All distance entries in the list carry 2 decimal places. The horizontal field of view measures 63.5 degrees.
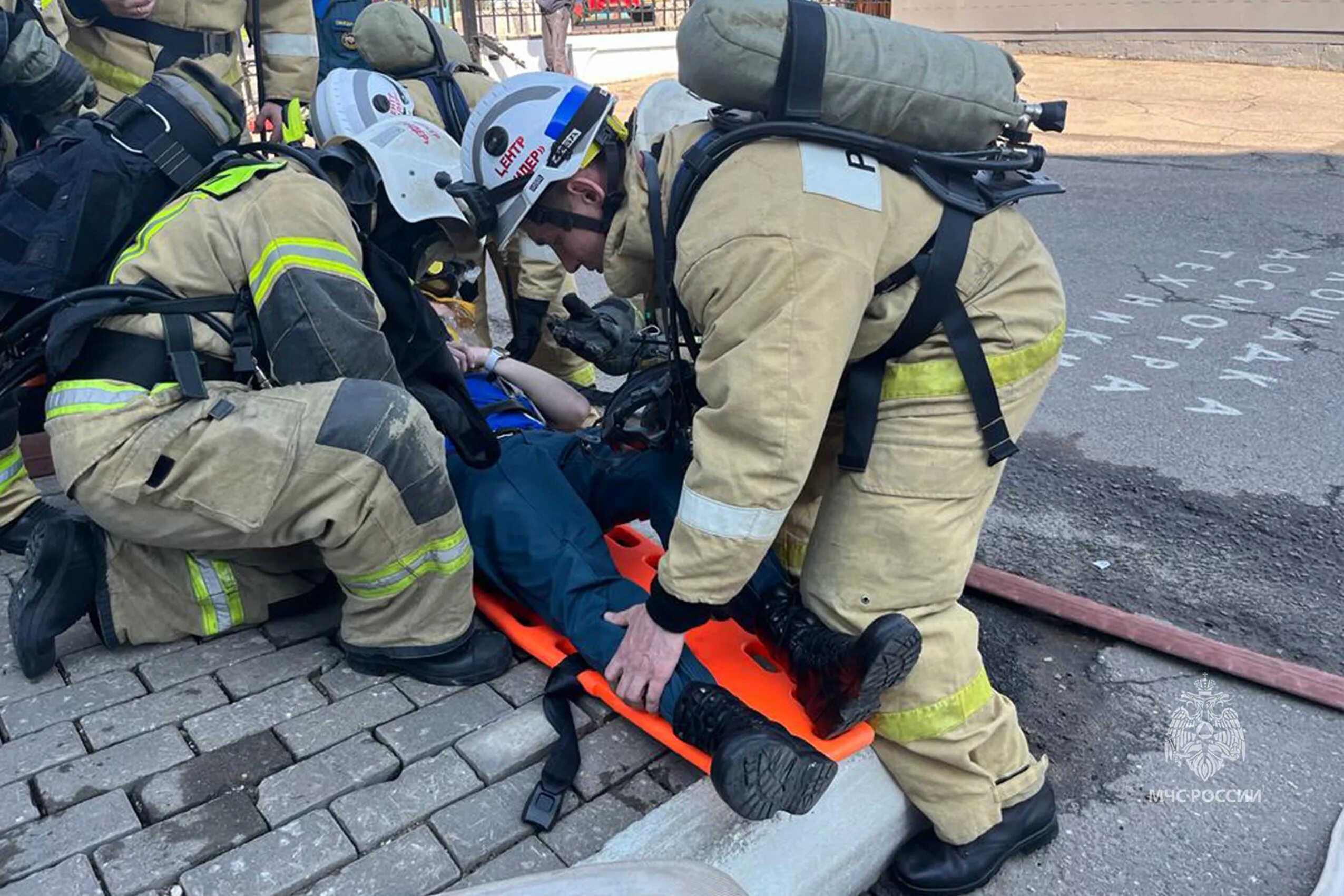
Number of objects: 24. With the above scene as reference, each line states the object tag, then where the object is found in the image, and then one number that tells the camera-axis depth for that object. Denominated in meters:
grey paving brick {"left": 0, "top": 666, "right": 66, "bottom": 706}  2.50
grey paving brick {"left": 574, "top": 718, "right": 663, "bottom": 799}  2.31
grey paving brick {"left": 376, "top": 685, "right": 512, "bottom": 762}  2.38
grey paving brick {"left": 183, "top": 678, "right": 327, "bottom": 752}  2.39
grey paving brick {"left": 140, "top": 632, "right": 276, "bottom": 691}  2.59
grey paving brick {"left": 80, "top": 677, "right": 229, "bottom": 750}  2.38
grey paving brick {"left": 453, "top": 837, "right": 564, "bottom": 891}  2.05
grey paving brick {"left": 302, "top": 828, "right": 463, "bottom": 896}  1.99
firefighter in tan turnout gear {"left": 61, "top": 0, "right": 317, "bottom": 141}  4.24
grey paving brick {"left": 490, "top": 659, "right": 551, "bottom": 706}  2.59
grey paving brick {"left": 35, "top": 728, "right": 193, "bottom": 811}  2.19
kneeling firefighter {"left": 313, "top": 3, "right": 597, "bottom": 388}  4.30
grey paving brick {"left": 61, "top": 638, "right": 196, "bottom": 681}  2.60
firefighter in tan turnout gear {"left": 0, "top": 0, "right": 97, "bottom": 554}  3.12
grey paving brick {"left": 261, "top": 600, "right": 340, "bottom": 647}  2.82
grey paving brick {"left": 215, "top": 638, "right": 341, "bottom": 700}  2.58
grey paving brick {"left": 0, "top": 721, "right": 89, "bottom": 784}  2.25
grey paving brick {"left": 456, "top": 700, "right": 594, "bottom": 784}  2.33
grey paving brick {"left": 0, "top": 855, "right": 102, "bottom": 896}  1.95
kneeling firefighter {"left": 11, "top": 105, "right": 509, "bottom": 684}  2.41
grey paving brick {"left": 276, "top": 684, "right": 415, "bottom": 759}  2.38
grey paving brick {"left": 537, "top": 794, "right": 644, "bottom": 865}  2.13
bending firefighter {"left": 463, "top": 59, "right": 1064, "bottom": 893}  1.95
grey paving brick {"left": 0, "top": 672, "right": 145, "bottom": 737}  2.40
